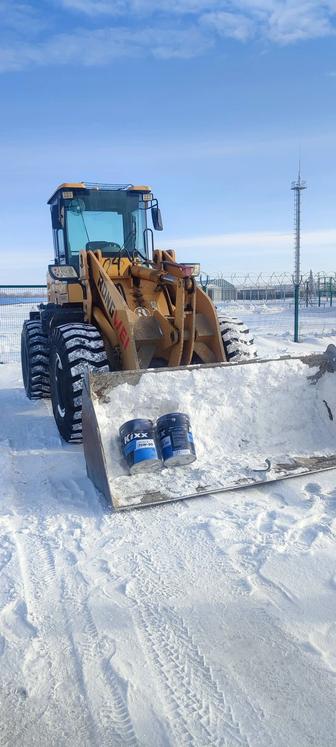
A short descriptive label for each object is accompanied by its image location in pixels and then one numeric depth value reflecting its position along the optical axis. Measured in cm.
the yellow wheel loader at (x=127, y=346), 477
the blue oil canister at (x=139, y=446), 462
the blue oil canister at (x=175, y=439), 471
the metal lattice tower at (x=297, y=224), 3957
